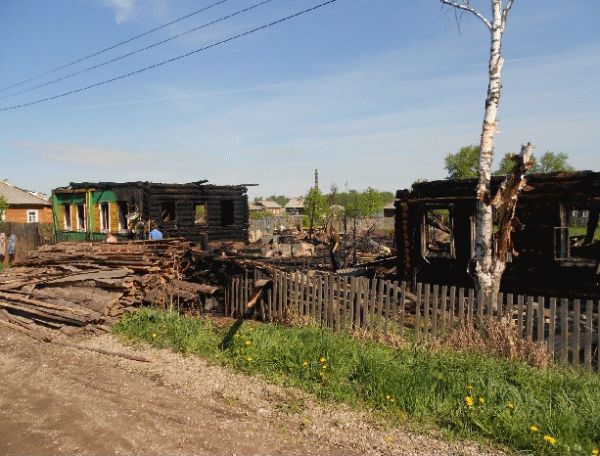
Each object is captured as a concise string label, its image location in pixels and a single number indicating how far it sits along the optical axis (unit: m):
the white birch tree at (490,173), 7.96
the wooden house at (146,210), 20.23
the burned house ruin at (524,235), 10.31
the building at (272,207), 111.26
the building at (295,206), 98.30
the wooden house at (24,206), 39.59
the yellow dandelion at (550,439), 4.24
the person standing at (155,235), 14.59
